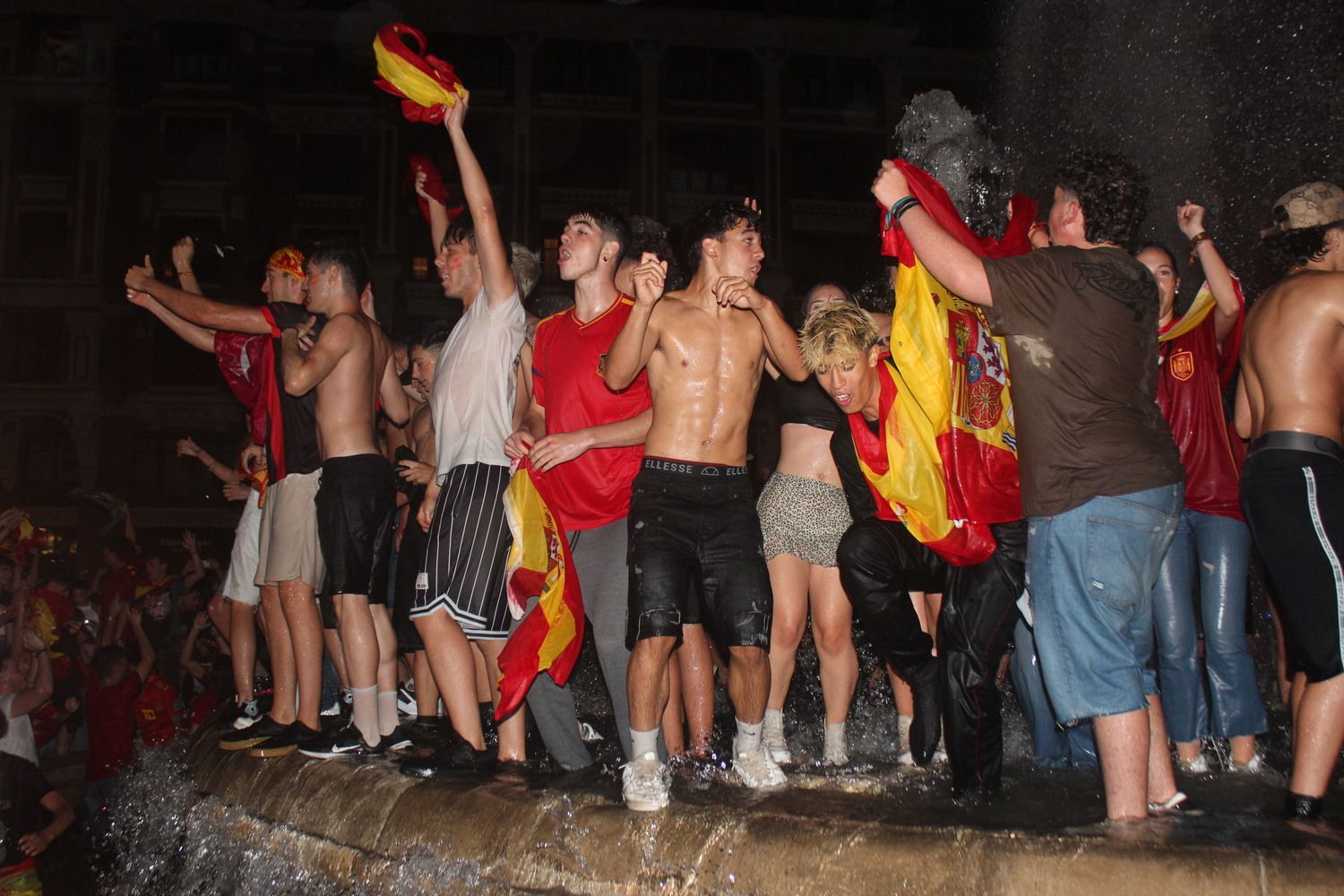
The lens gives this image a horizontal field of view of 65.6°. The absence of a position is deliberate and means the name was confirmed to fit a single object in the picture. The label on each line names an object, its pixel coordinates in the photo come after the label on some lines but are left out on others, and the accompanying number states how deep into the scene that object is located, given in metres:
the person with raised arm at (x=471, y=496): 4.59
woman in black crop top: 4.87
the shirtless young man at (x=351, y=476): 4.94
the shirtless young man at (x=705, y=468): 3.99
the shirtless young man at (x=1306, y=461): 3.30
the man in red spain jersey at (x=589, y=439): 4.61
